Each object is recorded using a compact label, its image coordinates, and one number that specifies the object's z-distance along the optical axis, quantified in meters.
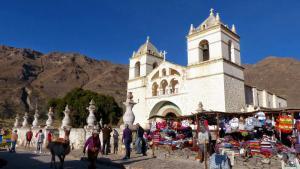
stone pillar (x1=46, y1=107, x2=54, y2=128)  15.14
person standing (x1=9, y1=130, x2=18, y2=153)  12.15
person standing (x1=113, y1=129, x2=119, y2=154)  10.44
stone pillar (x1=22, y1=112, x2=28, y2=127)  18.97
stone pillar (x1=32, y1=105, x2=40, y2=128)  17.48
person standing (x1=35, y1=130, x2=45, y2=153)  11.98
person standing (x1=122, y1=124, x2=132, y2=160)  8.20
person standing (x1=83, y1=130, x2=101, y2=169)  6.09
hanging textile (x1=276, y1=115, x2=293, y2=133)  8.48
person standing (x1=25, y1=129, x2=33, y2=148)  13.84
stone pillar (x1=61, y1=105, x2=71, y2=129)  13.75
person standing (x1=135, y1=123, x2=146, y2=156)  9.33
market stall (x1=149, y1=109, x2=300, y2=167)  8.23
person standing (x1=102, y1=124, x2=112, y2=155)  10.04
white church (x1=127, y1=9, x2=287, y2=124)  17.50
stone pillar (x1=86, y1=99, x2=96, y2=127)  11.93
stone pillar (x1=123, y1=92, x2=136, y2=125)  9.61
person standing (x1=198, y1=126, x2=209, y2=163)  7.62
